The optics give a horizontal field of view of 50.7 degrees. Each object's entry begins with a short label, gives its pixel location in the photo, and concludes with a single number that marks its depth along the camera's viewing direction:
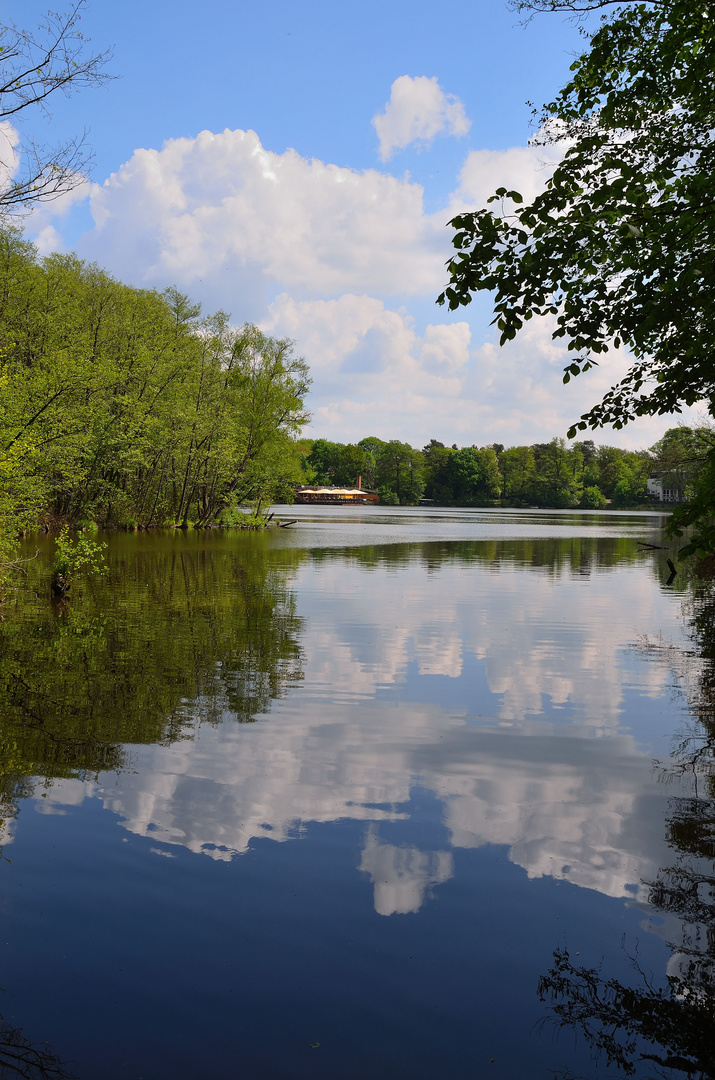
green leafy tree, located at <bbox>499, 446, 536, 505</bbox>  187.25
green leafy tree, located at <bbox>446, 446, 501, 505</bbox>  188.00
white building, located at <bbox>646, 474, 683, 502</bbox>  169.88
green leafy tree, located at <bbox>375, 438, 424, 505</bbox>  190.25
